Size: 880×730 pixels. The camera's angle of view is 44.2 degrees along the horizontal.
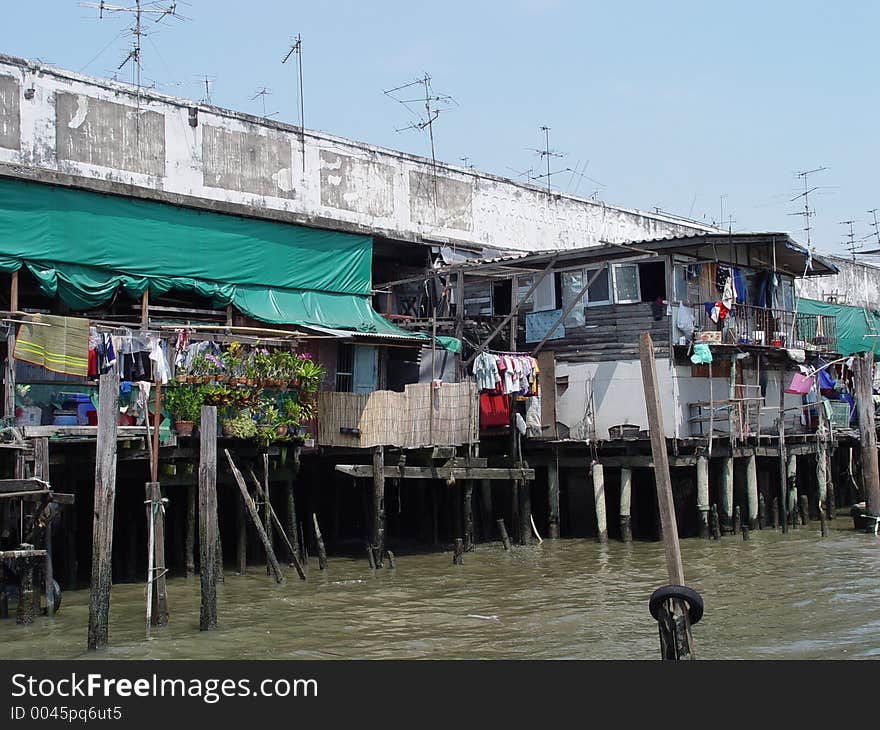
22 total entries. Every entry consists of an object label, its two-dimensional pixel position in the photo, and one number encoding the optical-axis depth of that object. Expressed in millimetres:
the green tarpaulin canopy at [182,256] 17859
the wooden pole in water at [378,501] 18891
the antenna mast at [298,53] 26234
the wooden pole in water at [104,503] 11742
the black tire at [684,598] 9383
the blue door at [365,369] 21531
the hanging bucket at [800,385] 24172
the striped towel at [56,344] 15891
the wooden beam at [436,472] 18781
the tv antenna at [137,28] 23469
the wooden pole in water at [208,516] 12953
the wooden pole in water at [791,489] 24625
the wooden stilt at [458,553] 19641
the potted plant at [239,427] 17359
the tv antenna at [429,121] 28656
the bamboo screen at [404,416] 19250
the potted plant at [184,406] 16891
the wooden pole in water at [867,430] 23625
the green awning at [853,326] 37231
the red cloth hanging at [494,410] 22531
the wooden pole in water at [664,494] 9555
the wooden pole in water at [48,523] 13859
